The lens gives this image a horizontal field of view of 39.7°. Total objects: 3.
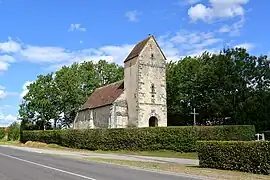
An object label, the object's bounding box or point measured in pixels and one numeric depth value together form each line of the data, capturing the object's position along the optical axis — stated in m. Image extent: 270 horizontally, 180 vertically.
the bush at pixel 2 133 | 87.93
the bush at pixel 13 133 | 80.12
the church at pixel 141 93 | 48.66
